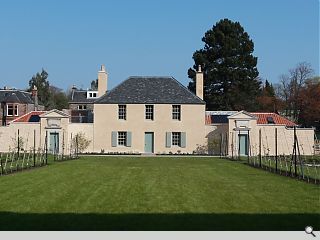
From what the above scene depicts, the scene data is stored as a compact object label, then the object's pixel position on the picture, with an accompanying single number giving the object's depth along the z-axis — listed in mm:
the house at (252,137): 44156
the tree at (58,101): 83938
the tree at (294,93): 68625
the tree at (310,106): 63031
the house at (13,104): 64812
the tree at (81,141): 45625
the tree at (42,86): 84688
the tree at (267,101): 67000
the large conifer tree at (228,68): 62344
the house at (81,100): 62956
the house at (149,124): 46062
